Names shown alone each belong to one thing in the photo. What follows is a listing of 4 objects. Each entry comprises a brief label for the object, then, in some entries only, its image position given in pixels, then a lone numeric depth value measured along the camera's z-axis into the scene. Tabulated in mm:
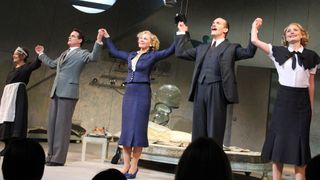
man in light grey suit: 4340
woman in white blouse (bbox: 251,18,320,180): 3056
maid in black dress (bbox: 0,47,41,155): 4695
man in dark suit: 3256
